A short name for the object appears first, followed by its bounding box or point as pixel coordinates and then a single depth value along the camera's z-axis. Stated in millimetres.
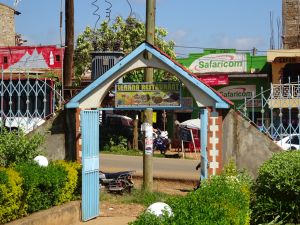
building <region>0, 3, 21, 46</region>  46312
